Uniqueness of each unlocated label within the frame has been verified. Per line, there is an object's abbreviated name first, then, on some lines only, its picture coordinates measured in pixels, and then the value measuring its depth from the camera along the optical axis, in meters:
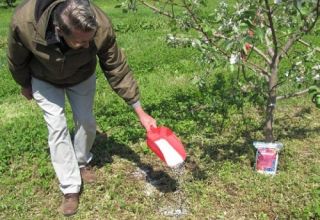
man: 3.03
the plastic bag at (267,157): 3.95
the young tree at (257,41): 3.53
